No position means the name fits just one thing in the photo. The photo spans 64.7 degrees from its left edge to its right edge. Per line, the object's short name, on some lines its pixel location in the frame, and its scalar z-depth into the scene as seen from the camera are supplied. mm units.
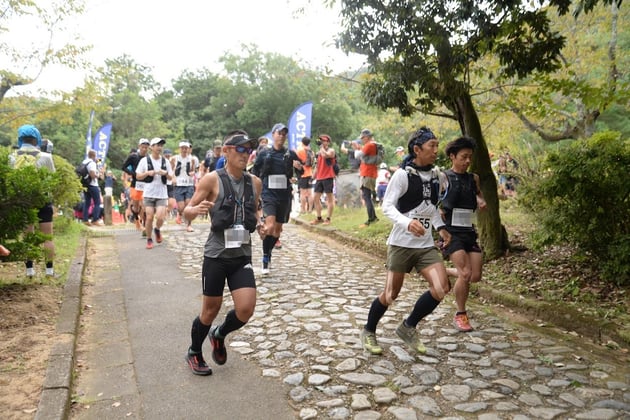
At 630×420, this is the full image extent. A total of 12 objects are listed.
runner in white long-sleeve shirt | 4293
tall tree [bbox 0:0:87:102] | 12023
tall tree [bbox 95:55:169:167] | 39500
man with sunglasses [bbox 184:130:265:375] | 3939
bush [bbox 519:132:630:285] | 5477
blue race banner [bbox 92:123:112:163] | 22062
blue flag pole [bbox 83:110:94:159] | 22688
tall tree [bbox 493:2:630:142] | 12023
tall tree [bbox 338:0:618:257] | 5797
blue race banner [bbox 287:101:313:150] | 18125
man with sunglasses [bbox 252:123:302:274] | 7609
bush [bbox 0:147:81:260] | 5633
